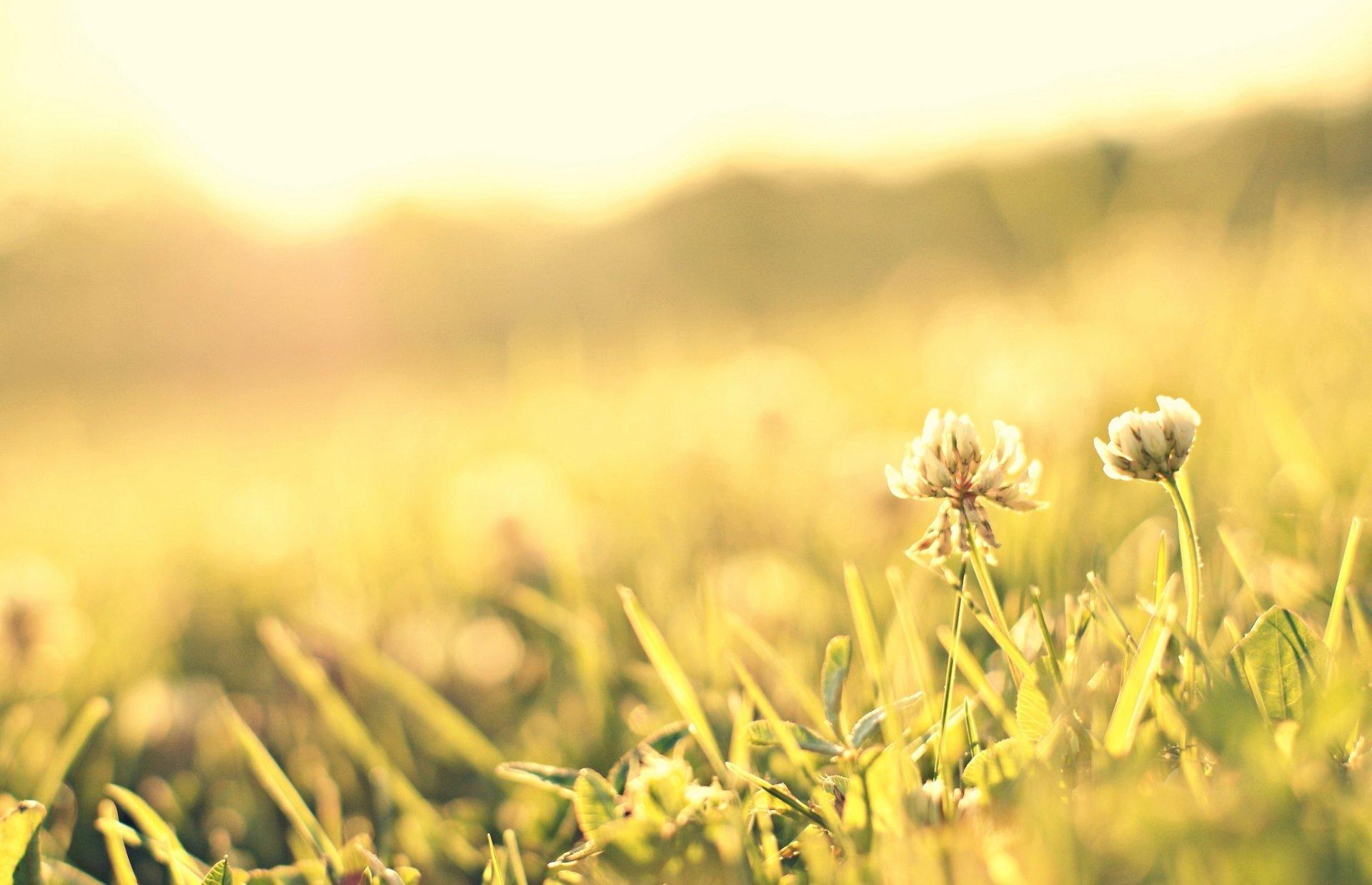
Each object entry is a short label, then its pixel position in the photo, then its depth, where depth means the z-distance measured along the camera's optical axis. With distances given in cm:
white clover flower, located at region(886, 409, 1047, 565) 40
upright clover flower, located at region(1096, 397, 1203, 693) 39
